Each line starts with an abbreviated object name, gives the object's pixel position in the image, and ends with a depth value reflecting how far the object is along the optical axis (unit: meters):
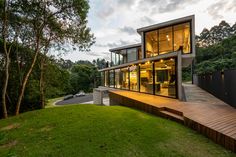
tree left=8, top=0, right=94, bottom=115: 5.57
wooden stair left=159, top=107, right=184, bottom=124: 3.80
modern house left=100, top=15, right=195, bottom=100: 6.46
